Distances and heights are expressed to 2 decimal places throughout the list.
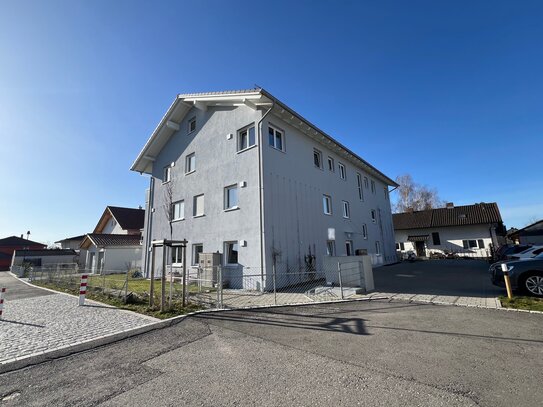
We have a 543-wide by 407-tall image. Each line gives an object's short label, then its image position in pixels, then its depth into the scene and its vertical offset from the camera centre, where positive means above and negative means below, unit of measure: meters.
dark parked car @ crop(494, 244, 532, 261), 19.04 -0.28
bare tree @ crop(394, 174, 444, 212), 46.88 +9.26
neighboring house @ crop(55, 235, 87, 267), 52.31 +5.02
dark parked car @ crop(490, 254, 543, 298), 8.43 -0.93
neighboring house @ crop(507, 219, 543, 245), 26.78 +1.18
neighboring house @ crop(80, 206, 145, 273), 25.45 +2.23
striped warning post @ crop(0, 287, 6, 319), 8.28 -0.81
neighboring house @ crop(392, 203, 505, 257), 32.84 +2.52
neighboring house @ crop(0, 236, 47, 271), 52.31 +5.32
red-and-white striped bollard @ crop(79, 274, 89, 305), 9.91 -0.85
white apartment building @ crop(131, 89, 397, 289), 13.20 +4.37
